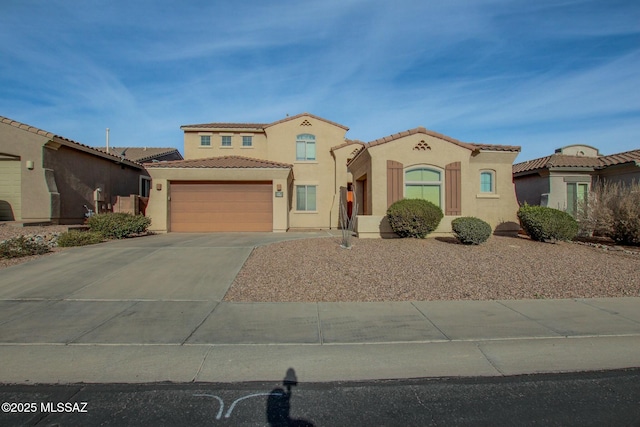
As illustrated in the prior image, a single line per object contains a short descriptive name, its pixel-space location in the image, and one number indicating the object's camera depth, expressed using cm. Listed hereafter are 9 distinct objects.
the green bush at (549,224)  1291
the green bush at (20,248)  1015
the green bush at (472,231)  1203
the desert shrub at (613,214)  1349
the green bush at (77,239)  1182
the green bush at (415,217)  1281
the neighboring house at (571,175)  1872
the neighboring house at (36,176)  1459
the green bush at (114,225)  1378
